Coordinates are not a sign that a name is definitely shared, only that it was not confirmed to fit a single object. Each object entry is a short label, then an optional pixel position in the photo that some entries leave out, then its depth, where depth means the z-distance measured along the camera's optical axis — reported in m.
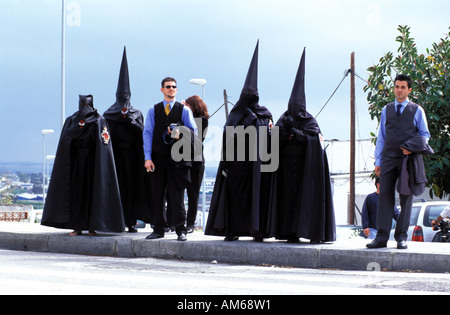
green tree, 19.50
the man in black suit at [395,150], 8.93
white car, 13.34
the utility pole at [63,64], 30.27
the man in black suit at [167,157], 9.95
